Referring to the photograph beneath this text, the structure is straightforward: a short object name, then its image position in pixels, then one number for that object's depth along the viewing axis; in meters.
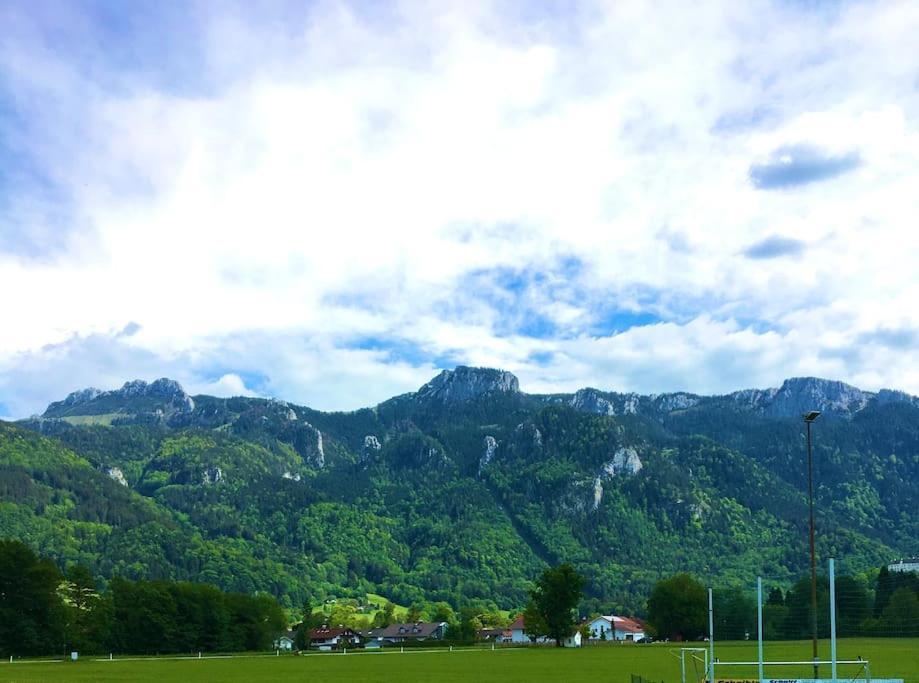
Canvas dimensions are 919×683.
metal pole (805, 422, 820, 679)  37.37
